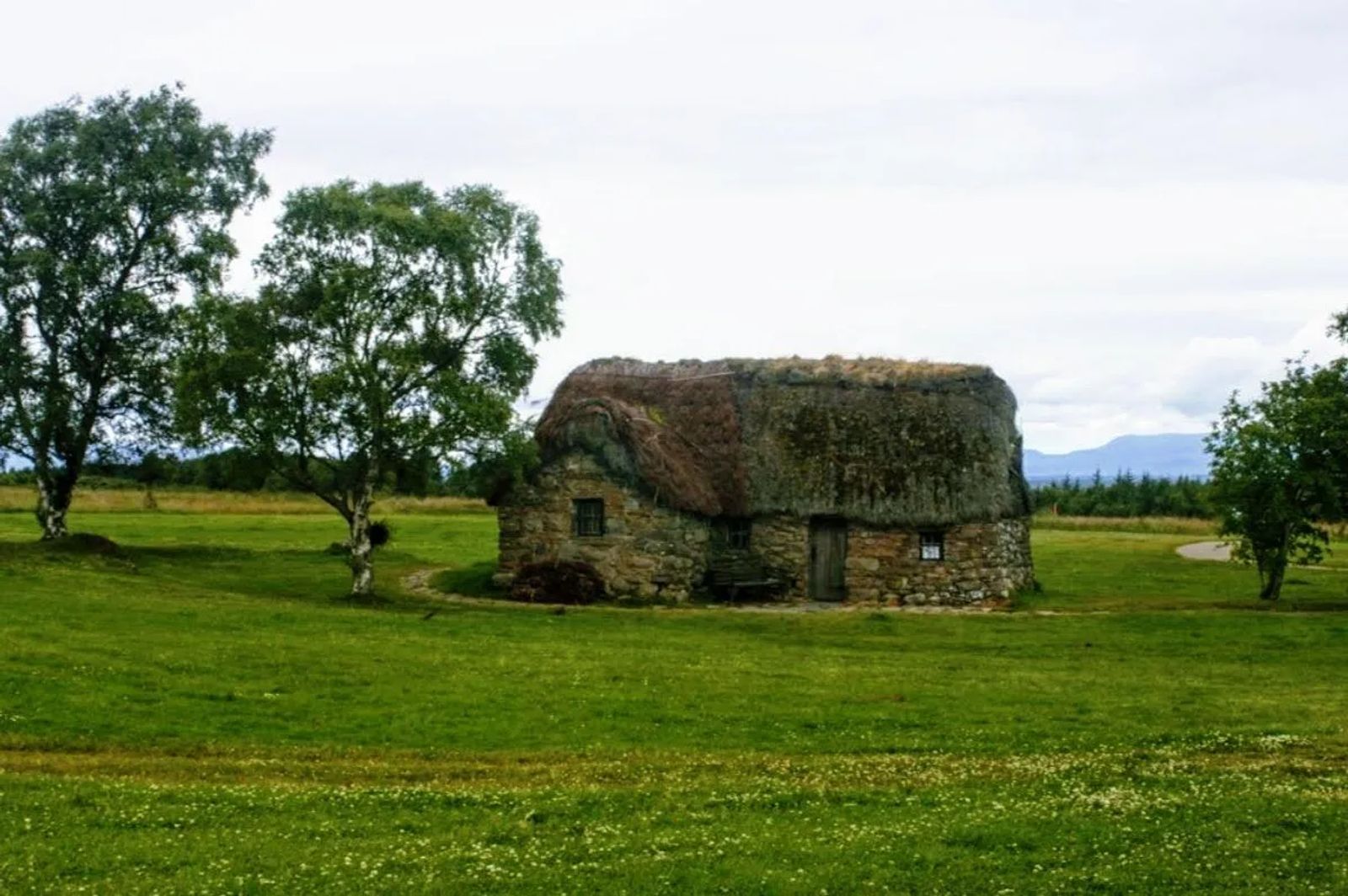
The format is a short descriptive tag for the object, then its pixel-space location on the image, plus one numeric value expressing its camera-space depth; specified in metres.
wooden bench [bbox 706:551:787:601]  46.12
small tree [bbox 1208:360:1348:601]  44.09
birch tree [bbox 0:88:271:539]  51.34
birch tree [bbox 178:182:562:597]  41.28
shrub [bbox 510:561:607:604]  44.41
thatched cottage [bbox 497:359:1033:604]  45.38
